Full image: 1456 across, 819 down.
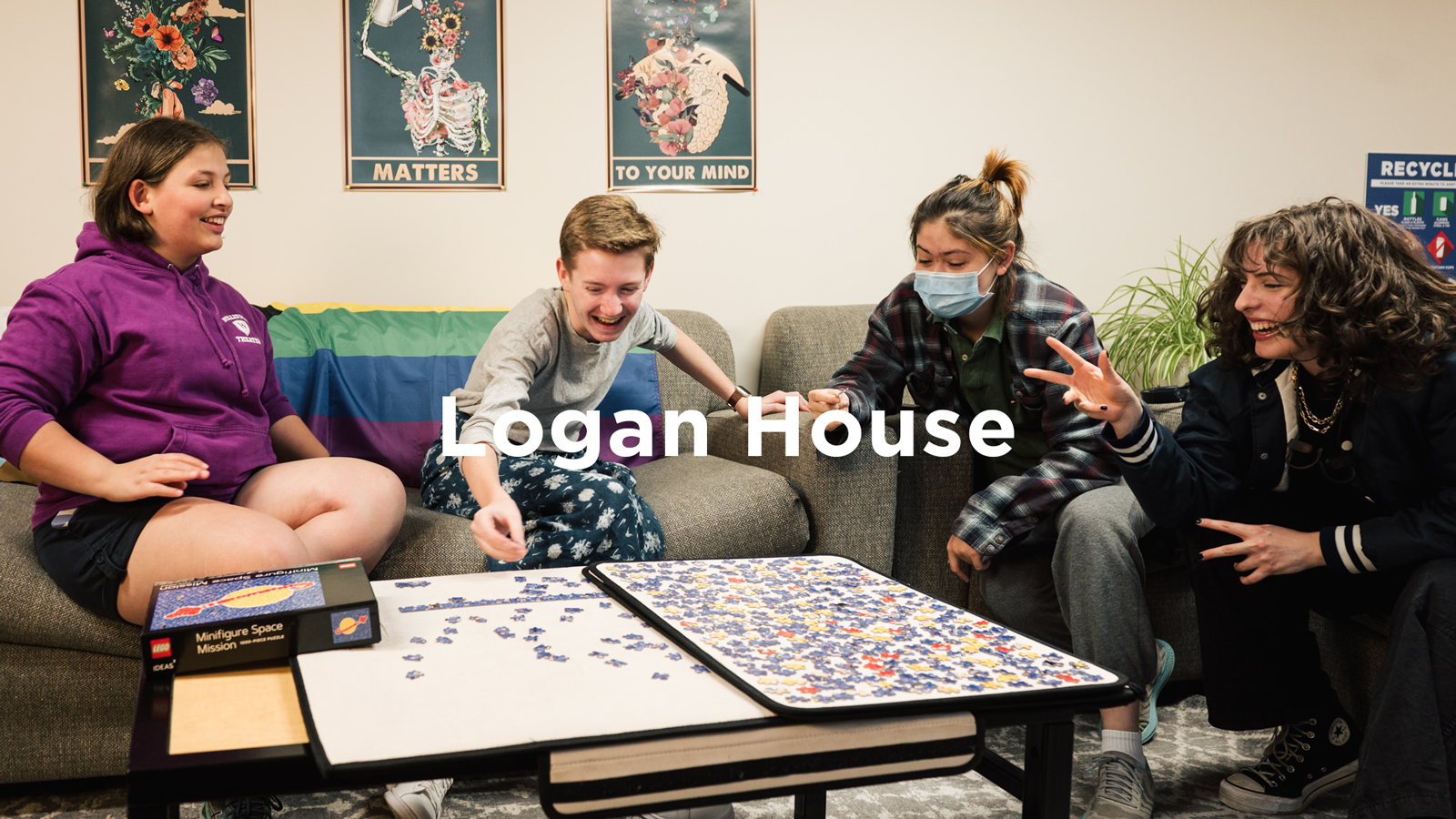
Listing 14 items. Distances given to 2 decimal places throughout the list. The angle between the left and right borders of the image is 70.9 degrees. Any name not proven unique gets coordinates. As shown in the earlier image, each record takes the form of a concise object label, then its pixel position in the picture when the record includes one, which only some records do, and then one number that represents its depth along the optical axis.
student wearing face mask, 1.78
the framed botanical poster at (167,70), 2.63
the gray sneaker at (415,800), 1.56
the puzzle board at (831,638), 0.94
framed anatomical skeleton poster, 2.76
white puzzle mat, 0.84
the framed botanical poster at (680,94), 2.90
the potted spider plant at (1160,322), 2.90
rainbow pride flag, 2.35
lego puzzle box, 0.99
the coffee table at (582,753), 0.78
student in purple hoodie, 1.54
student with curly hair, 1.47
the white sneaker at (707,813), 1.45
